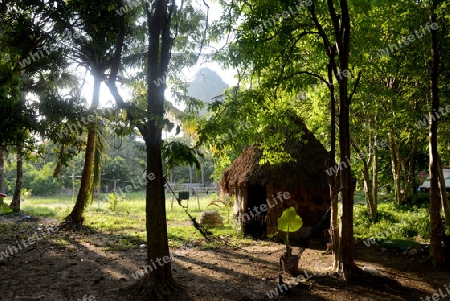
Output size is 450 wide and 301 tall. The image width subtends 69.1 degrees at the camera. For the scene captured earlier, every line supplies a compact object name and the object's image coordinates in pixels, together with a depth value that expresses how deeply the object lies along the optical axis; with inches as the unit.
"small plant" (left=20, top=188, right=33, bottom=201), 765.1
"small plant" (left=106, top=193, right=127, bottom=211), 661.9
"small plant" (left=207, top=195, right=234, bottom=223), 621.9
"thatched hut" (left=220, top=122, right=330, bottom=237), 393.7
